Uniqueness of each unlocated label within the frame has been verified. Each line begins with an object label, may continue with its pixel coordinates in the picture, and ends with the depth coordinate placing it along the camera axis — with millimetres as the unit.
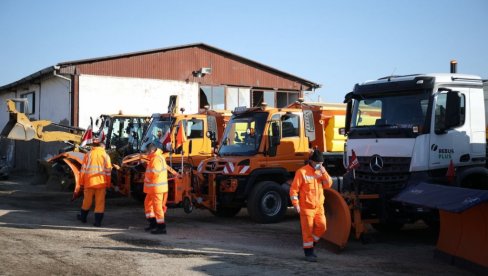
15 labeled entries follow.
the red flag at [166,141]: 11792
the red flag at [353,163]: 9008
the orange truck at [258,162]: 11086
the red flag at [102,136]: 15794
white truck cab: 8727
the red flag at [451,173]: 8812
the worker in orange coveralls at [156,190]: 9719
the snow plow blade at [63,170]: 13679
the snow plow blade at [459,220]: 6465
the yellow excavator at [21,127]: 15453
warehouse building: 22359
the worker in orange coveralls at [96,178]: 10750
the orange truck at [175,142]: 12539
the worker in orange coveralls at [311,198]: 7621
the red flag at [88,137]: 13508
